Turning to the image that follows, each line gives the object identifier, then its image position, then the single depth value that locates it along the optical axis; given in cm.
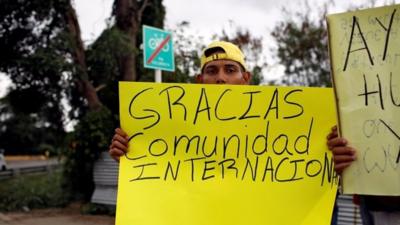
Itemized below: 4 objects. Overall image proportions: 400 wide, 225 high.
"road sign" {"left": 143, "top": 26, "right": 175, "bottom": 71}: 579
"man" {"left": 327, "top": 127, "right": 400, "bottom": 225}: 177
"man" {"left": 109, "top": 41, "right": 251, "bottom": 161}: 246
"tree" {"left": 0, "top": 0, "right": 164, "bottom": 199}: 887
